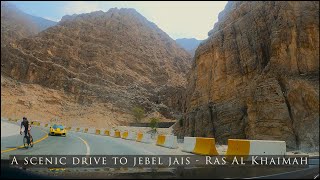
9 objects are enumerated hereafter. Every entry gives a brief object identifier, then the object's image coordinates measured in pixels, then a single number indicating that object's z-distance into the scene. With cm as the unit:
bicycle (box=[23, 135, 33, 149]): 889
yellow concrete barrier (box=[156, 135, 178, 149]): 1596
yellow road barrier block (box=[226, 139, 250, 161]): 1050
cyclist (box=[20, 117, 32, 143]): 790
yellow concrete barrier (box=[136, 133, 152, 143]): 2102
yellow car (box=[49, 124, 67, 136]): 2033
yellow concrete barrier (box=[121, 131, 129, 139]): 2599
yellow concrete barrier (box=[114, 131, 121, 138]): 2831
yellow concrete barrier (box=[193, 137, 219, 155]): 1159
